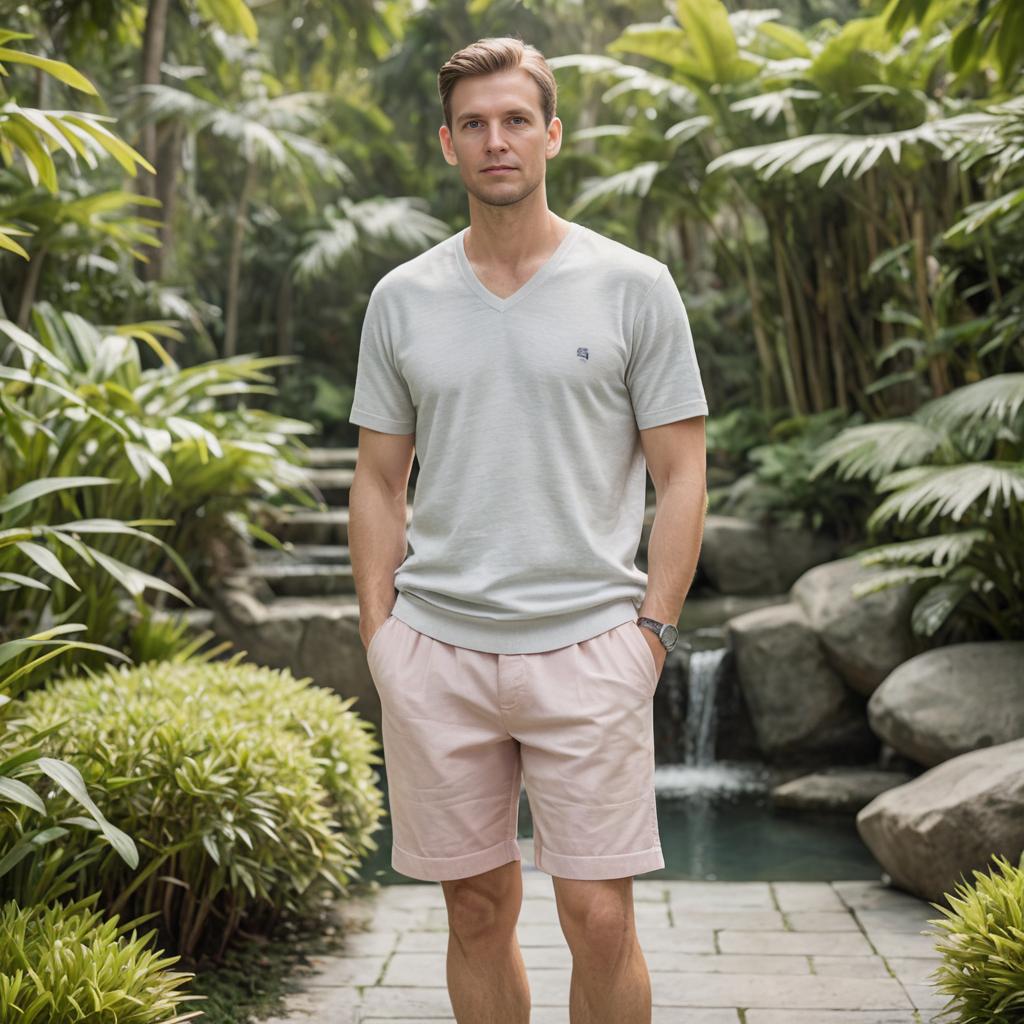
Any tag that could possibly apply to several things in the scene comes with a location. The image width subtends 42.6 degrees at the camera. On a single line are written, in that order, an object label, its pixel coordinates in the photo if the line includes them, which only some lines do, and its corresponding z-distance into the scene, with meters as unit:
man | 2.00
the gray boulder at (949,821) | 3.58
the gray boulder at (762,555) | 8.21
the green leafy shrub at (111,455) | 3.99
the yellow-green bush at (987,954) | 2.38
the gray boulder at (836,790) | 5.88
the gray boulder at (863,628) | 6.24
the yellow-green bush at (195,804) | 3.16
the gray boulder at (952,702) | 4.89
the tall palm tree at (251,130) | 9.20
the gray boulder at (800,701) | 6.59
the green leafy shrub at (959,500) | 4.84
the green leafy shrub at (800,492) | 8.03
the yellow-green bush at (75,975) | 2.17
